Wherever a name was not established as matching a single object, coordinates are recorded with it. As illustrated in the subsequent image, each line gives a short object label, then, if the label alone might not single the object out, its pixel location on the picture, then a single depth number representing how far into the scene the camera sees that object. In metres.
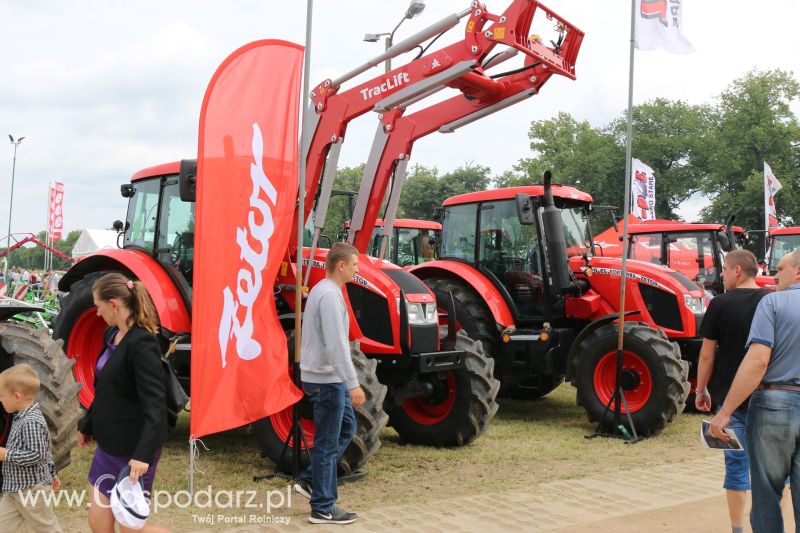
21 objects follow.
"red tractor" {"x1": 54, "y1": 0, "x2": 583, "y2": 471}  6.77
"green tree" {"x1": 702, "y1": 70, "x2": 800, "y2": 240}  38.12
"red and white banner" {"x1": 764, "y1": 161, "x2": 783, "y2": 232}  19.88
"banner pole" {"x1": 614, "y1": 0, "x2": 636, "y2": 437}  7.88
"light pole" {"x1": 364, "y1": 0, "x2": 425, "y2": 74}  14.39
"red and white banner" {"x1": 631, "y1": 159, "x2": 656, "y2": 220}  17.20
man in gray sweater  4.79
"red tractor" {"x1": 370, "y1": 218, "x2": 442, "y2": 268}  14.70
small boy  3.55
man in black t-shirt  4.49
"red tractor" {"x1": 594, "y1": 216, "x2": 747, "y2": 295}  11.97
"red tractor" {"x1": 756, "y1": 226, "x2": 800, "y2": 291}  15.97
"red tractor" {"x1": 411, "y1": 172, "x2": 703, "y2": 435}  8.30
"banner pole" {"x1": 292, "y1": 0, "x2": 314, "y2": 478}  5.41
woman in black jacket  3.24
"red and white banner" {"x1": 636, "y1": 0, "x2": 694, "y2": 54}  8.11
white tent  28.91
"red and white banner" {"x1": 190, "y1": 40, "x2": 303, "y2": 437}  4.71
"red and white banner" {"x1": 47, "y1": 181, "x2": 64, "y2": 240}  33.25
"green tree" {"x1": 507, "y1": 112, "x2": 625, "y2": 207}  44.66
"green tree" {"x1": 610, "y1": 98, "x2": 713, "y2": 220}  44.38
